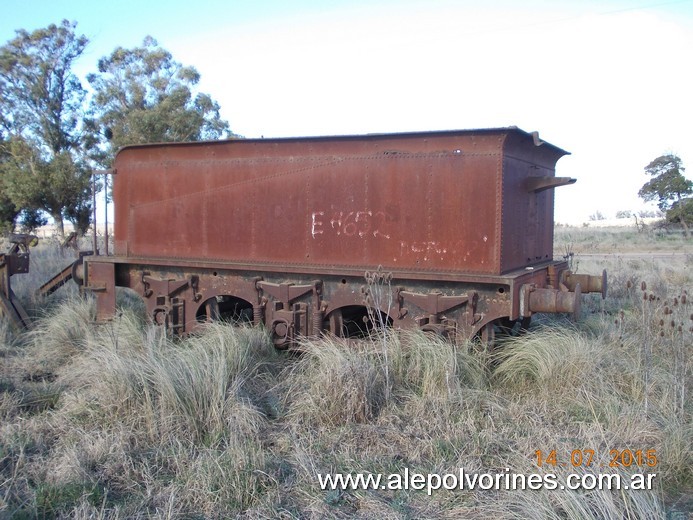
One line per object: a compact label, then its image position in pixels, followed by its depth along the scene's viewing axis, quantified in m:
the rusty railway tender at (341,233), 6.39
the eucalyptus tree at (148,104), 26.11
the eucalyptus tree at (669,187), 37.06
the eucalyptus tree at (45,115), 25.91
